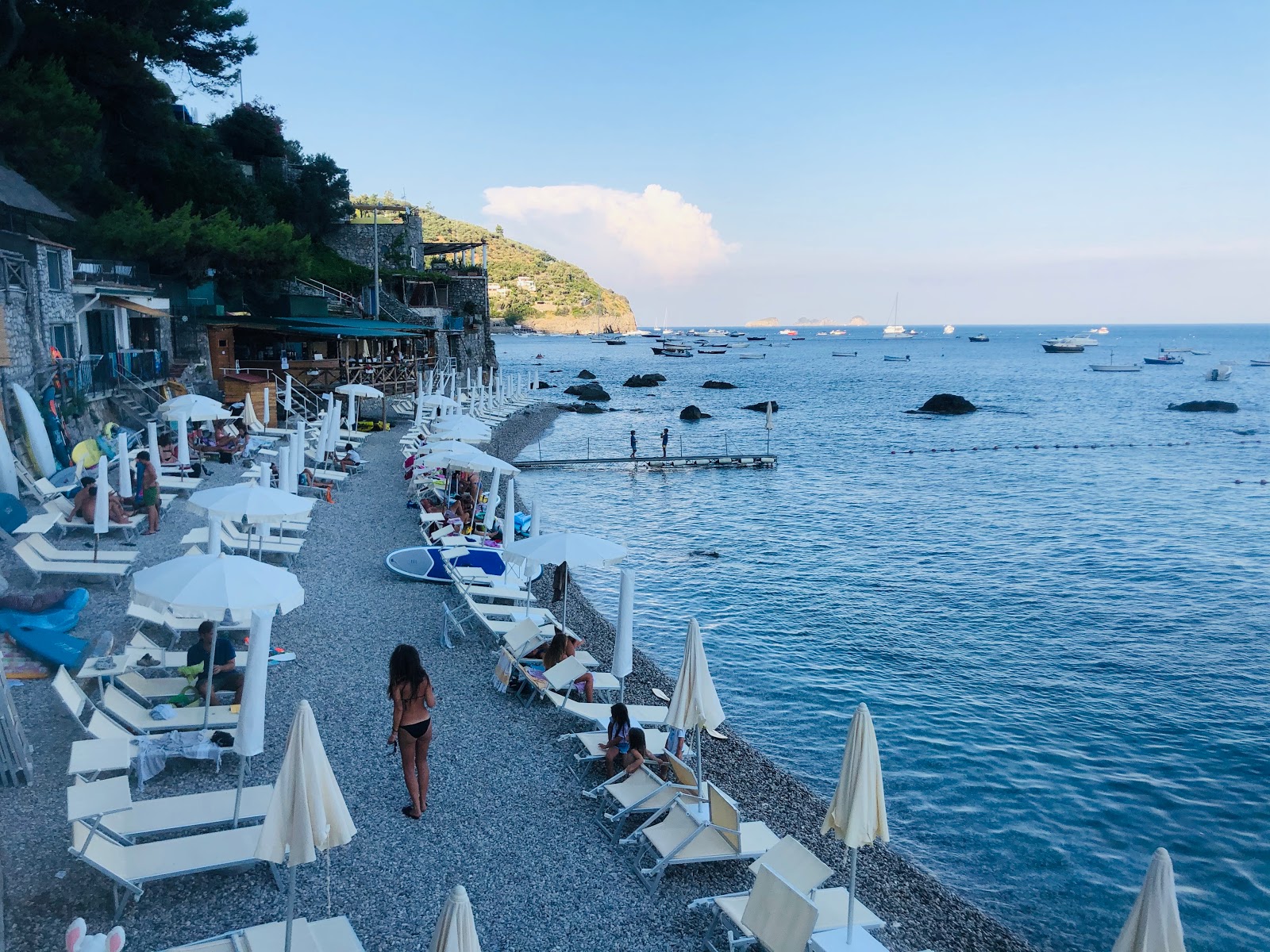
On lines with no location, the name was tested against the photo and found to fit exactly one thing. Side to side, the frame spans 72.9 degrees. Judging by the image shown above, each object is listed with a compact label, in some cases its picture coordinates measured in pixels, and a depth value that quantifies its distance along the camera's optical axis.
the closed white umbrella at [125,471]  14.32
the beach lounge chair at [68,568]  11.34
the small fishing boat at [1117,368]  111.69
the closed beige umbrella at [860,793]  5.95
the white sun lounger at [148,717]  7.91
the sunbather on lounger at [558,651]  10.60
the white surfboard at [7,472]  14.48
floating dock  36.66
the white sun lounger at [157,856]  5.68
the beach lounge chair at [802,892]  6.20
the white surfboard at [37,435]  16.11
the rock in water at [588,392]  67.81
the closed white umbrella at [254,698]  6.44
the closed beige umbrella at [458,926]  4.04
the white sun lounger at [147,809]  5.88
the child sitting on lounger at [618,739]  8.41
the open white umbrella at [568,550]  10.75
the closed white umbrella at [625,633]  9.57
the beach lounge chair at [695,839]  7.02
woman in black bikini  6.92
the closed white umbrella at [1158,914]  4.36
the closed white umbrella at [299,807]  4.94
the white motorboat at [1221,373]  94.55
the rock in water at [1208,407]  67.06
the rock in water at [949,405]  67.31
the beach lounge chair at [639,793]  7.67
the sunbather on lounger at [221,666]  8.73
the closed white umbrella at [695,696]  7.64
